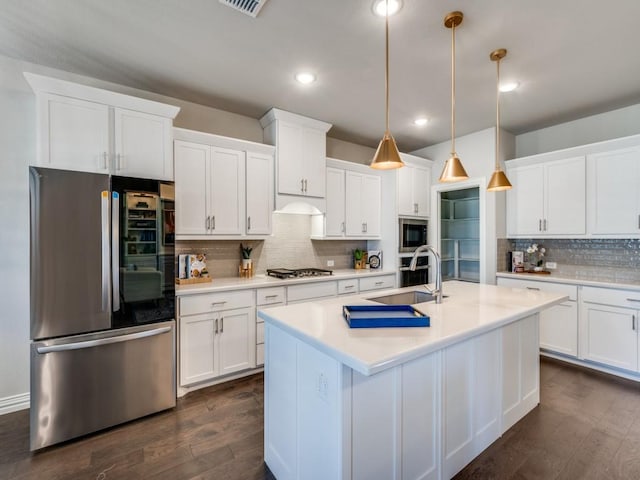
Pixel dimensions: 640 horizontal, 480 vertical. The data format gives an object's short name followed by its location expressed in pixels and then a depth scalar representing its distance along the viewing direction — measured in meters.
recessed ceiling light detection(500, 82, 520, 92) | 2.85
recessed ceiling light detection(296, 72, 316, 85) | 2.68
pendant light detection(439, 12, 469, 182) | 2.13
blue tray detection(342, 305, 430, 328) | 1.54
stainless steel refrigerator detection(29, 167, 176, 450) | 2.02
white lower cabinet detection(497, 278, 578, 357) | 3.34
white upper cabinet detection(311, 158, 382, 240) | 3.96
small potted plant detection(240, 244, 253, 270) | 3.48
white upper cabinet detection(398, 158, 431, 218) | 4.28
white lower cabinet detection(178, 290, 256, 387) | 2.69
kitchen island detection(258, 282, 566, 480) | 1.31
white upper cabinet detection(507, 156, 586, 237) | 3.47
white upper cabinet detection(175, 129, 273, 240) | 2.92
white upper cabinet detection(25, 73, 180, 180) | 2.21
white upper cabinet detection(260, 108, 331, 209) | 3.45
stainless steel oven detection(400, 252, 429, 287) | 4.30
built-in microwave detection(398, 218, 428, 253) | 4.27
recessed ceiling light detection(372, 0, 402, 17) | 1.84
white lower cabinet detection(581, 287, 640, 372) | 2.96
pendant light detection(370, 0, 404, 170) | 1.93
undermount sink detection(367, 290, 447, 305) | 2.37
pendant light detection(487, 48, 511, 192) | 2.45
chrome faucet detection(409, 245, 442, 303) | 2.17
